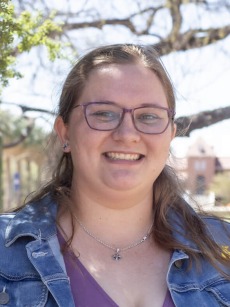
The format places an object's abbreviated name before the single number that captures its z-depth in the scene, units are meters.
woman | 2.13
